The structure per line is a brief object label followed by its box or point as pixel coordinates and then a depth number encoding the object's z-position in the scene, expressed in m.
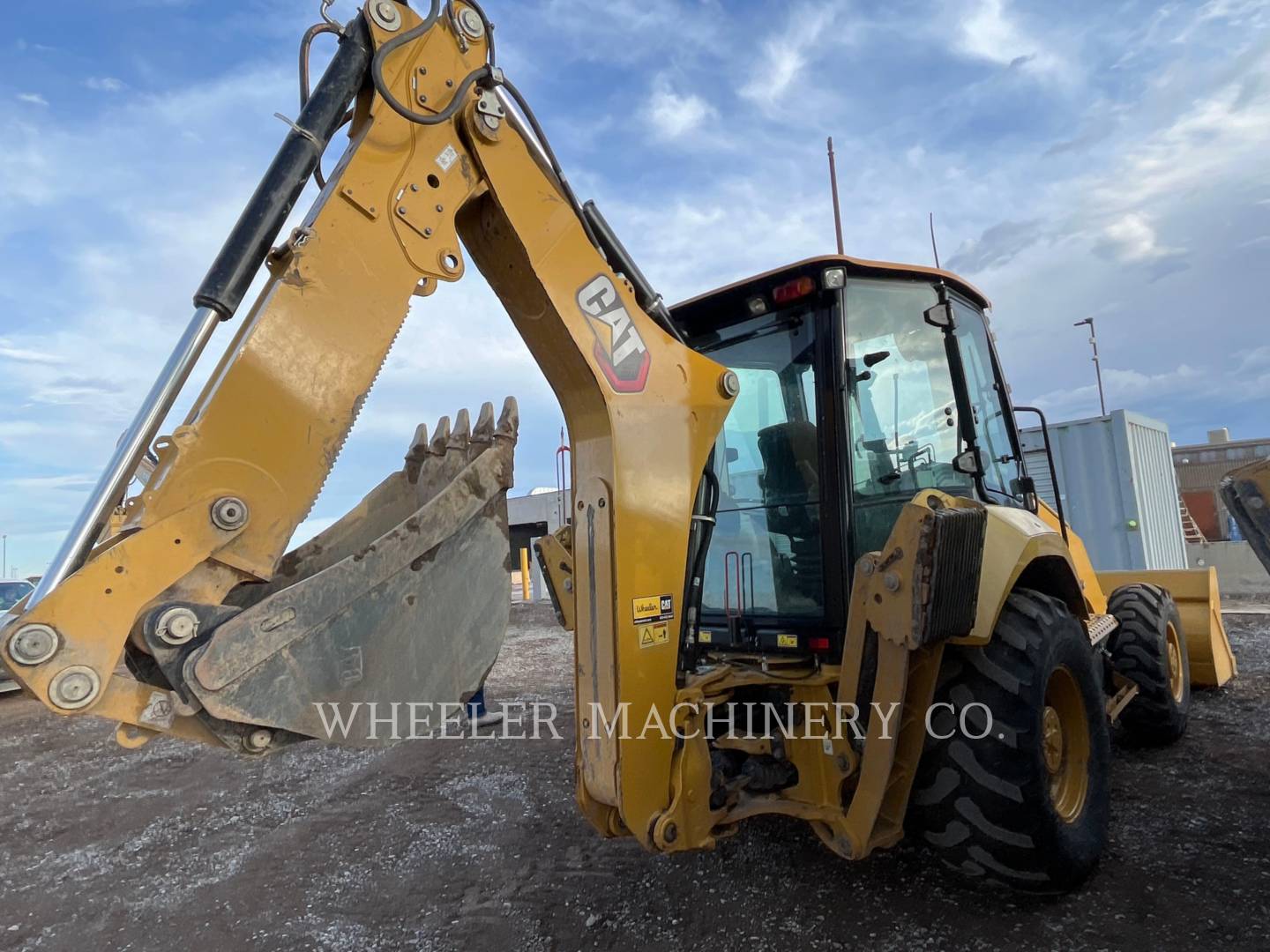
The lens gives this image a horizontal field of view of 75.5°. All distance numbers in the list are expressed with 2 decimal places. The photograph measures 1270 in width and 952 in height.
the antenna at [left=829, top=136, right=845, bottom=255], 5.00
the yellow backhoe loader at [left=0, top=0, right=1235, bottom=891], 1.97
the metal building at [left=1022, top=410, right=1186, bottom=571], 10.63
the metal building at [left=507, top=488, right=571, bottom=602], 19.69
